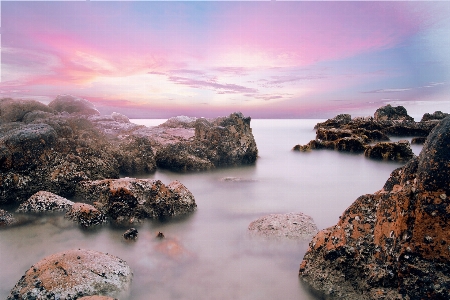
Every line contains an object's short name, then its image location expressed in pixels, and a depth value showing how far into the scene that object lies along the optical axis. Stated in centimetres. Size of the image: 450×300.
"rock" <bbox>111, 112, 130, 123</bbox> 1686
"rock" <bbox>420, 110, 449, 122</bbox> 3297
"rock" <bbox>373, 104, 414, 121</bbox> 3381
